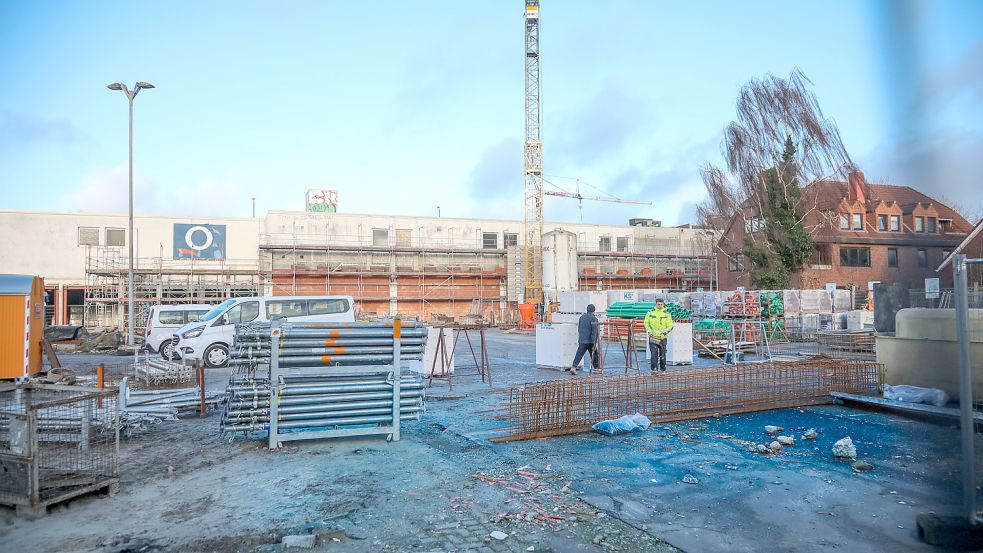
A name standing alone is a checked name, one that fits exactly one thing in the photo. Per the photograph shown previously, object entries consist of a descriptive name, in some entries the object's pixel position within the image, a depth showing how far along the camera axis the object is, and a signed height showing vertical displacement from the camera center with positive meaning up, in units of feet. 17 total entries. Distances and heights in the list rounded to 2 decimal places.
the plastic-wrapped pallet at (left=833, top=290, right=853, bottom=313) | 96.07 -0.53
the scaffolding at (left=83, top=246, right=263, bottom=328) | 122.72 +4.34
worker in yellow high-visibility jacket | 46.60 -2.23
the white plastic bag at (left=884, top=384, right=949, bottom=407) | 30.86 -4.89
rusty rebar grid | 28.30 -4.78
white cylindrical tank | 142.41 +9.05
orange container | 47.37 -1.41
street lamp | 74.95 +26.08
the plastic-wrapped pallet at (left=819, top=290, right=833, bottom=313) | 94.38 -0.63
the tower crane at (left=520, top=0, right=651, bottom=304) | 158.40 +34.88
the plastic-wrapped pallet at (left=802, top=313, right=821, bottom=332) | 87.43 -3.21
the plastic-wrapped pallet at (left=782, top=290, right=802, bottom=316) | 92.22 -0.41
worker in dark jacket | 47.39 -2.43
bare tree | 113.09 +24.07
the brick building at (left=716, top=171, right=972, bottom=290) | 117.50 +11.89
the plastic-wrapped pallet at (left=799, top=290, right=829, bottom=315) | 93.25 -0.45
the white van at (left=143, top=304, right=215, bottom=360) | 69.05 -1.74
